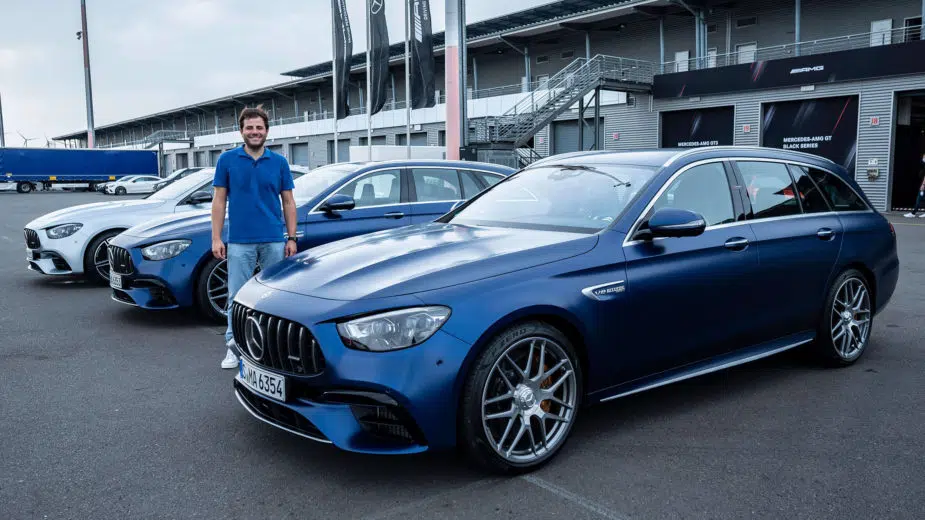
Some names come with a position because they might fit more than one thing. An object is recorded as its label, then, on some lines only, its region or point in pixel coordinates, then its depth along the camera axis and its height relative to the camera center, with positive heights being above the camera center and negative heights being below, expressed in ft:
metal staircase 96.53 +10.29
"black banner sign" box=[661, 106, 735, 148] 94.58 +4.94
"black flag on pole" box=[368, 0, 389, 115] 87.99 +14.92
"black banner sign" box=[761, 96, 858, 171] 82.74 +4.13
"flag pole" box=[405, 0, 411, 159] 88.40 +16.23
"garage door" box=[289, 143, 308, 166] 182.09 +4.97
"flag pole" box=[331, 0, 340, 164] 93.08 +16.82
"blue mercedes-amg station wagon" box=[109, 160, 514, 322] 22.02 -1.59
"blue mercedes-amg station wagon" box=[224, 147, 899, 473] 10.29 -2.13
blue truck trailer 155.12 +2.65
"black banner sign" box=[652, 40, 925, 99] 76.74 +10.51
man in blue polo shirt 16.96 -0.64
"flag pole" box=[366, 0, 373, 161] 88.12 +13.97
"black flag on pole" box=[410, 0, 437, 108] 87.20 +14.64
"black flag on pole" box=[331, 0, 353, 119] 93.20 +15.88
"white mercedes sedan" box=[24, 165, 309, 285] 29.32 -2.11
